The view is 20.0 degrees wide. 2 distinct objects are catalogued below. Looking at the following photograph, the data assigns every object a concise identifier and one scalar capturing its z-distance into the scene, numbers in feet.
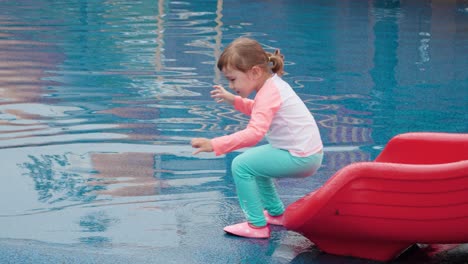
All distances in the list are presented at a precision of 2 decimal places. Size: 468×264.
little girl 19.26
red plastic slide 17.10
